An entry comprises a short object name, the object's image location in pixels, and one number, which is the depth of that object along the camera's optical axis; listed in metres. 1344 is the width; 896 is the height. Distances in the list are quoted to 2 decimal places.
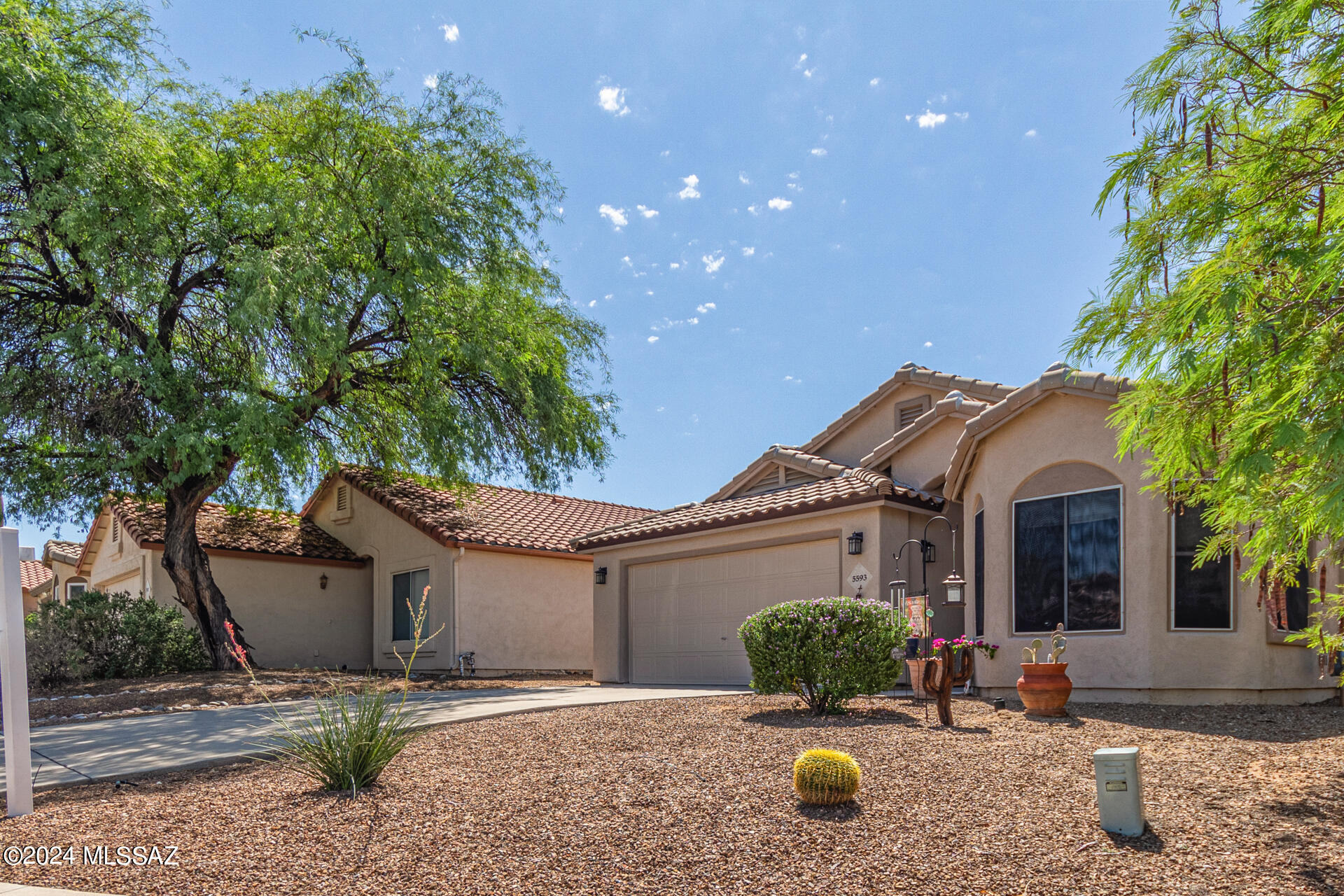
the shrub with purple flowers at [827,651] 8.95
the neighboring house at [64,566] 27.97
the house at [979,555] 9.97
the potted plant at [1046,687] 9.03
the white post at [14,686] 5.85
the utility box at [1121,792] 5.04
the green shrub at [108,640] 15.12
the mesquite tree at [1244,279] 4.98
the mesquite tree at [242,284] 13.65
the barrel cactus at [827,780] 5.48
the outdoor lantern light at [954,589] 10.15
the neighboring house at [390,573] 18.75
